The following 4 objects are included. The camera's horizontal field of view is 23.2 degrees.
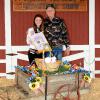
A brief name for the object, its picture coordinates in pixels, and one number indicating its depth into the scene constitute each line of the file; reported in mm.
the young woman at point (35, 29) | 3829
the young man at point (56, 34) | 4096
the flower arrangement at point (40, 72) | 2796
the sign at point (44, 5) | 4800
